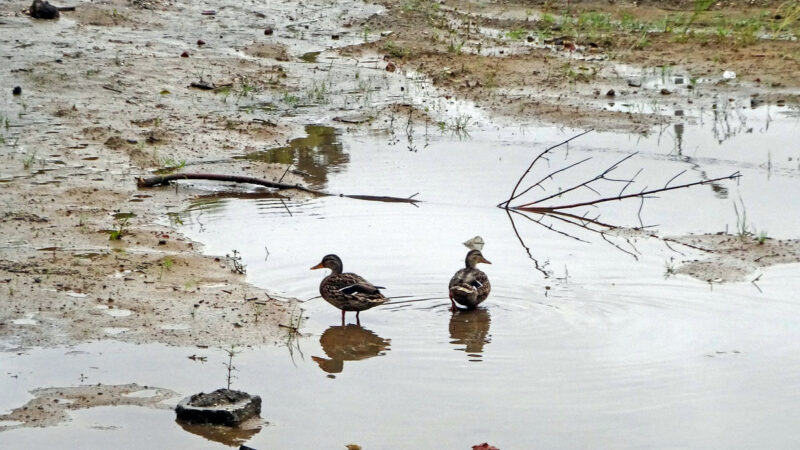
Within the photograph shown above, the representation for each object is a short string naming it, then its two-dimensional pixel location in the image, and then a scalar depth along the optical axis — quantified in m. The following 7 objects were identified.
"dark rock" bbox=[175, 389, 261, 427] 12.23
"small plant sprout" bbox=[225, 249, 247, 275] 17.95
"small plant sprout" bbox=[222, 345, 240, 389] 13.42
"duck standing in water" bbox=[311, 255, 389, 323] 16.36
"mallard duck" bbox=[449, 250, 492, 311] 16.78
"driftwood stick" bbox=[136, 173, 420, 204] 22.05
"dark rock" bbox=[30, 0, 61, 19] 33.37
